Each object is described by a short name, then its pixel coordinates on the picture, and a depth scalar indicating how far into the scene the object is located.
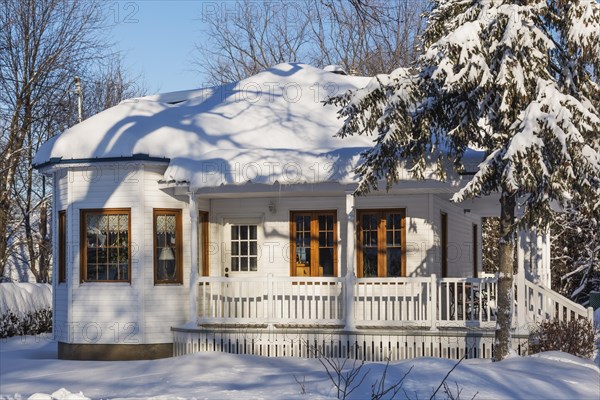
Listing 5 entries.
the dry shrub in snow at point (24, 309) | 22.33
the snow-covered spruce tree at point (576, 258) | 30.16
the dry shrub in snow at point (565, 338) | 14.62
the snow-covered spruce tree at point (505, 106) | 12.12
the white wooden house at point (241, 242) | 15.70
